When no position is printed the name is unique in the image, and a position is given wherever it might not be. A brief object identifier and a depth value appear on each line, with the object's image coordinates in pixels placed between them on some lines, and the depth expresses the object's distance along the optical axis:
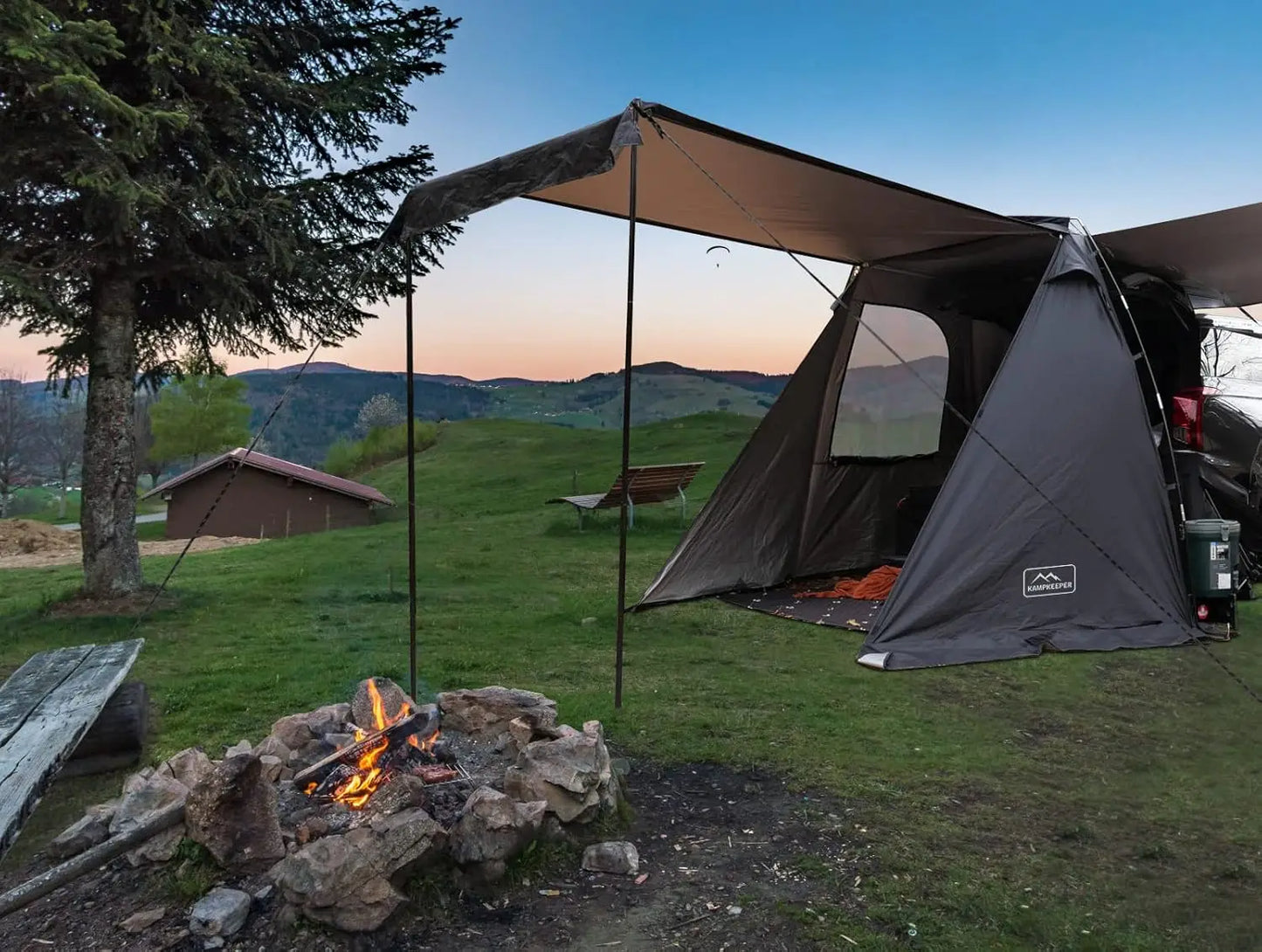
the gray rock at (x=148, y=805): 2.70
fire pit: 2.46
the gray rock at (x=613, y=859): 2.72
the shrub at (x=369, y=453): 32.44
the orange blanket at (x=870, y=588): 6.54
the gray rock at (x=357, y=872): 2.38
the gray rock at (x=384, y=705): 3.42
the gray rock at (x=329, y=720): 3.43
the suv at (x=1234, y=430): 7.07
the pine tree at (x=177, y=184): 6.20
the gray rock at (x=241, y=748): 2.99
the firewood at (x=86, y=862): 2.39
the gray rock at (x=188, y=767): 3.13
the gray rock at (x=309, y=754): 3.20
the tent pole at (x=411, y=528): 4.50
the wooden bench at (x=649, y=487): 10.76
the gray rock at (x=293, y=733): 3.41
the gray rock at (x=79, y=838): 2.91
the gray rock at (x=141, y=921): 2.41
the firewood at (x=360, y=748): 3.02
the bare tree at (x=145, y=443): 35.34
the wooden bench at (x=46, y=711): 2.62
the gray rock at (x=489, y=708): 3.52
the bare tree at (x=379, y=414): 25.69
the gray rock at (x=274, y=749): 3.22
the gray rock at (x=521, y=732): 3.35
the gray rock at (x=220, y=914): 2.36
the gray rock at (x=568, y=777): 2.87
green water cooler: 4.95
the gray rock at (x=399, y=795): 2.75
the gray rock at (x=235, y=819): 2.60
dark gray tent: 4.51
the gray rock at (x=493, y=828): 2.62
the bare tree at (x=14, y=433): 34.28
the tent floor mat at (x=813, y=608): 5.89
